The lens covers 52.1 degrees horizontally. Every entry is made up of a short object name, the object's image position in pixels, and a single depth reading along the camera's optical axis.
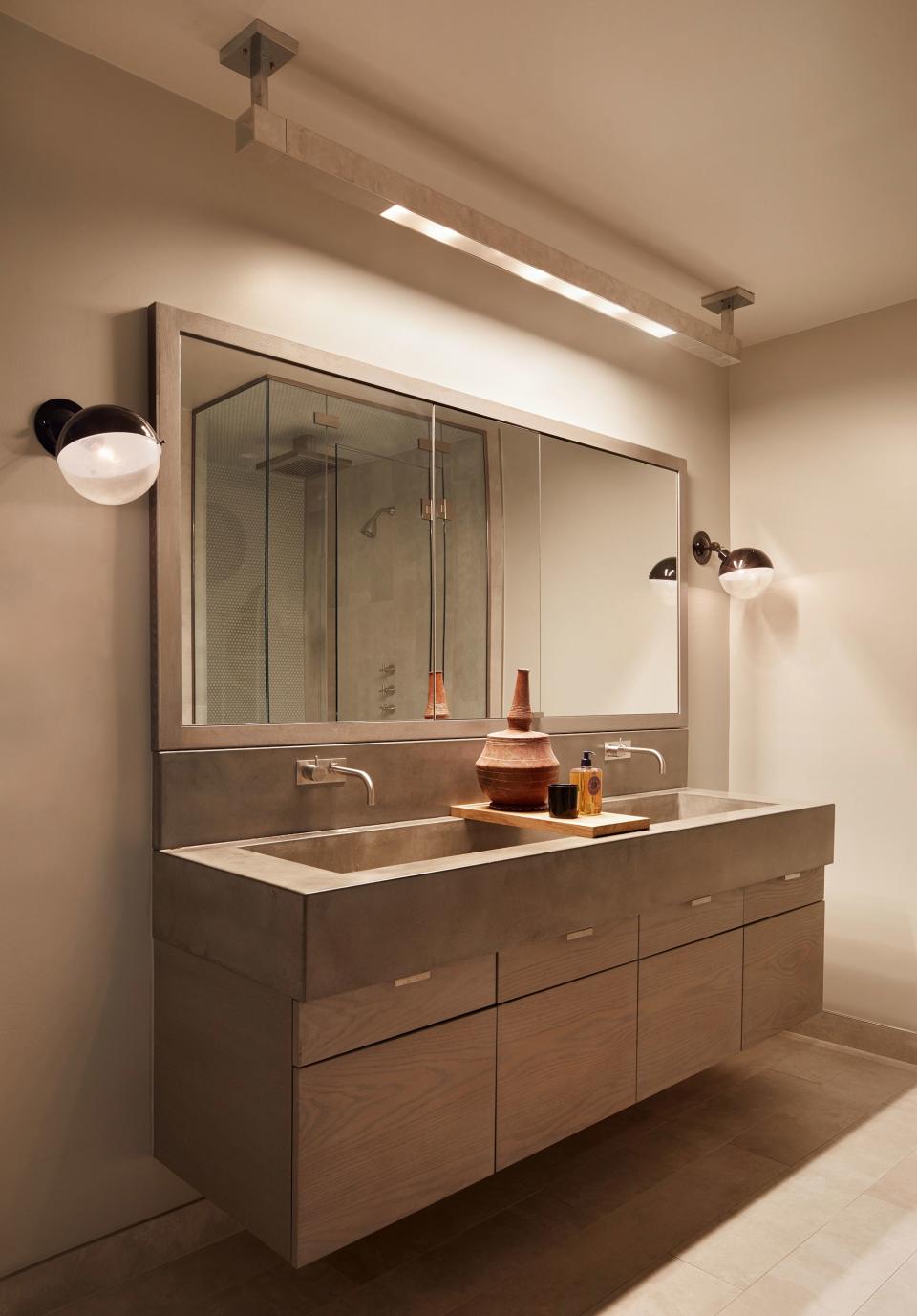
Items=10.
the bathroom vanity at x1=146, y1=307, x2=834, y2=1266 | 1.63
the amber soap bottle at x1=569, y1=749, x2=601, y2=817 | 2.28
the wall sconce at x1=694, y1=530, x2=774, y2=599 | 3.24
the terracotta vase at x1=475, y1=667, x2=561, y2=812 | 2.35
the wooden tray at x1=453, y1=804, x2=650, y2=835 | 2.12
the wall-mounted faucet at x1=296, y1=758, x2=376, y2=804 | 2.14
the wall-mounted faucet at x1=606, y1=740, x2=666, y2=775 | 2.97
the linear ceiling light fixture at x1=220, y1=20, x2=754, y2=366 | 1.86
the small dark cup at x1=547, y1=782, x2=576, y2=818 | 2.23
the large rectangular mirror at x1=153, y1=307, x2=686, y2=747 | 2.01
